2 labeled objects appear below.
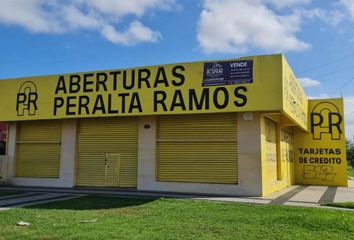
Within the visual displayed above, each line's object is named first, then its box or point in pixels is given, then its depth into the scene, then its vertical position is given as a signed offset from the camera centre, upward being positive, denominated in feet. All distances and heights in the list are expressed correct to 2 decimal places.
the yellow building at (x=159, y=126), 56.80 +7.11
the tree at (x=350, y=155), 245.45 +9.66
